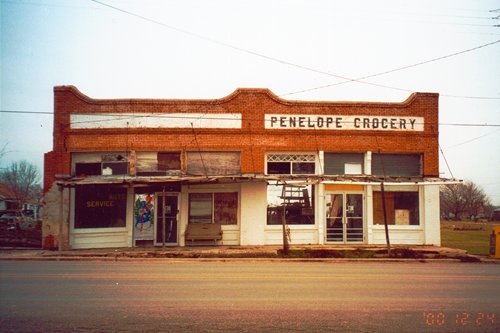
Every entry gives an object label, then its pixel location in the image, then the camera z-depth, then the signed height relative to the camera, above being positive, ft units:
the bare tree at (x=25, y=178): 213.87 +10.82
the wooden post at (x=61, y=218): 55.26 -2.72
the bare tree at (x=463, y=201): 262.47 -0.86
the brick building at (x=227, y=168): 60.64 +4.64
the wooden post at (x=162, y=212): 61.11 -2.09
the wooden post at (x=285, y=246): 51.88 -5.94
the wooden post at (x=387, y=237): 51.10 -4.81
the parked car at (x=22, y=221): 91.70 -5.82
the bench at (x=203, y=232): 59.88 -4.87
